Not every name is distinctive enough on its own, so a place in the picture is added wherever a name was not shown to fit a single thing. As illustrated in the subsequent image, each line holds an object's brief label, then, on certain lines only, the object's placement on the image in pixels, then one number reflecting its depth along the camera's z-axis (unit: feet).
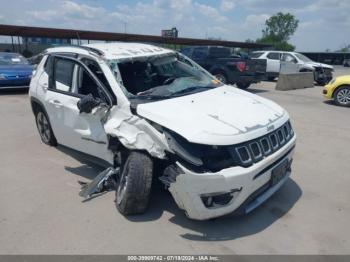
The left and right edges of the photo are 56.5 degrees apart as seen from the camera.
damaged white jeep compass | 9.96
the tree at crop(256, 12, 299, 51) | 305.90
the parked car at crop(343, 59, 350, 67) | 127.46
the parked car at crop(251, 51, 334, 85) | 54.60
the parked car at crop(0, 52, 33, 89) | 38.40
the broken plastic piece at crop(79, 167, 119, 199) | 13.01
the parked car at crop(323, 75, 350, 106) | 33.86
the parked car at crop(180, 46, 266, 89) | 40.27
